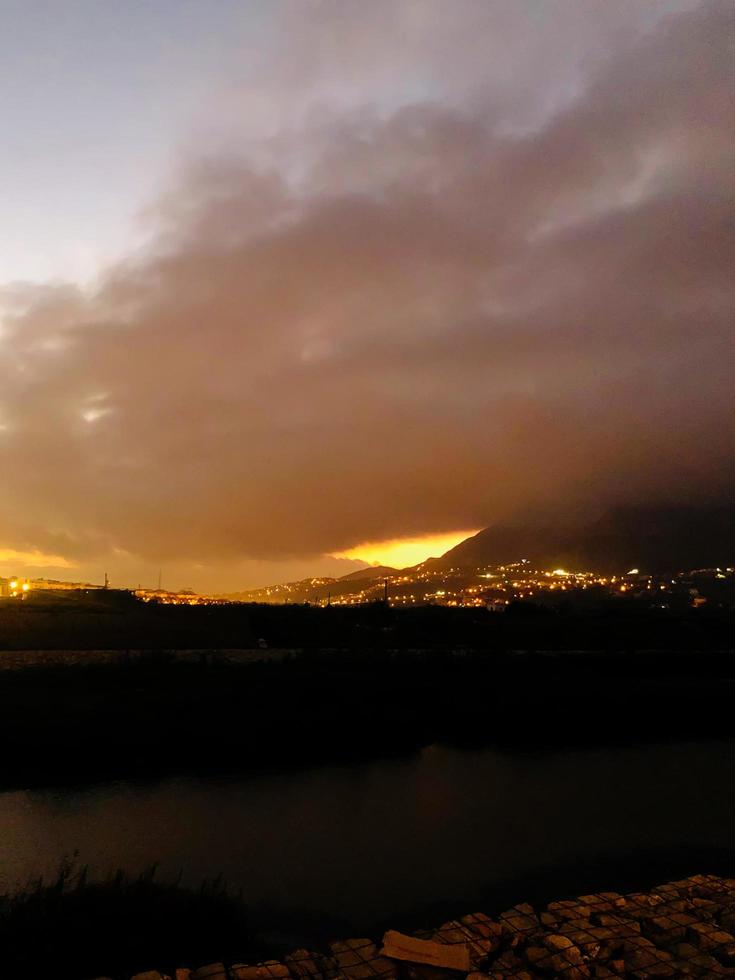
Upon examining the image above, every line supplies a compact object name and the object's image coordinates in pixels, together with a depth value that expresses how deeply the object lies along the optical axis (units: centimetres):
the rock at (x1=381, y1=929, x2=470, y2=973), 742
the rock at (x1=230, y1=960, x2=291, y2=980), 712
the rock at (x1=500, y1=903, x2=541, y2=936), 841
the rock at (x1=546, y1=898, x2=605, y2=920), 888
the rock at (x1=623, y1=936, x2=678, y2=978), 740
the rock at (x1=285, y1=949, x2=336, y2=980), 727
